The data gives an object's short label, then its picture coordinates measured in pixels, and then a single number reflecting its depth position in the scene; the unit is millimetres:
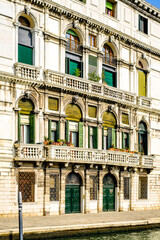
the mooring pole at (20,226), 16734
